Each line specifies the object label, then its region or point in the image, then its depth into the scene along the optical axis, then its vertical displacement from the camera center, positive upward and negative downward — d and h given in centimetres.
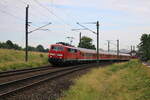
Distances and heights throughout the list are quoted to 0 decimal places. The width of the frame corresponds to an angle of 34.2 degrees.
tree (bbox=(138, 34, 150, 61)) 9212 +360
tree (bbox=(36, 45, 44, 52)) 17325 +410
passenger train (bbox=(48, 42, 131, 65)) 3234 -4
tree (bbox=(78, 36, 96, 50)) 10525 +521
